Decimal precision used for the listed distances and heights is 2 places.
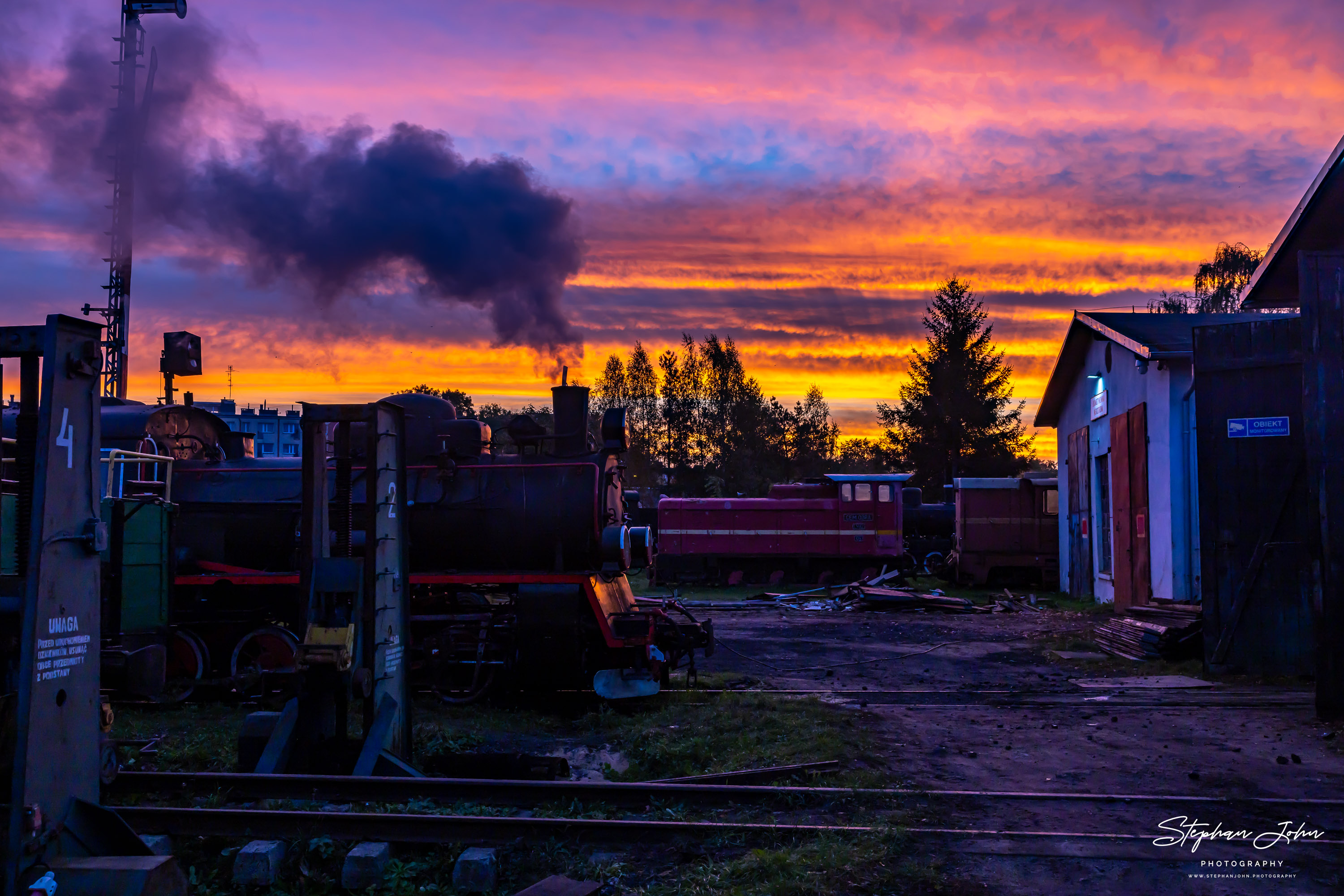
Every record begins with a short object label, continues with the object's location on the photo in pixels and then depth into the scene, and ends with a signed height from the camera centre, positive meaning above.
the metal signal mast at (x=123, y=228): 25.27 +7.33
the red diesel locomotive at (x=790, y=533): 26.88 -1.20
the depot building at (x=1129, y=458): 14.66 +0.52
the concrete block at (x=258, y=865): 5.20 -1.98
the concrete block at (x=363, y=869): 5.17 -1.98
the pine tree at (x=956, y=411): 50.47 +4.09
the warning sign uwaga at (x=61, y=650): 3.75 -0.61
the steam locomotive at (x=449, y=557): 10.38 -0.72
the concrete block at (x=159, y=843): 5.52 -1.97
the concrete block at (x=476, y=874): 5.05 -1.96
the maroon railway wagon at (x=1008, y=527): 26.53 -1.05
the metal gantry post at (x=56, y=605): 3.69 -0.43
